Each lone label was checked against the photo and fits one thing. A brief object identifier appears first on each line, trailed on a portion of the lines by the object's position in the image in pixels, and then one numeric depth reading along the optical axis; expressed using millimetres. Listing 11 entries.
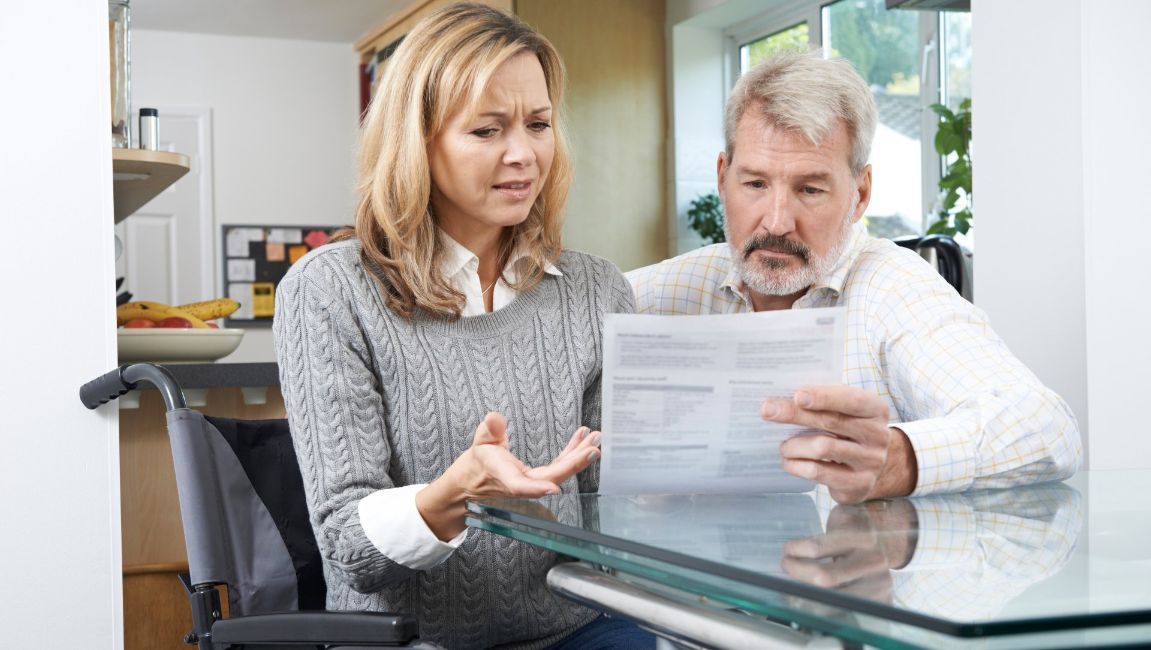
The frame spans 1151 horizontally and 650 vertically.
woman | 1354
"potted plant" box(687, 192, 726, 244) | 4391
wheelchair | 1087
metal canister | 2156
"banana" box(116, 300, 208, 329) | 2207
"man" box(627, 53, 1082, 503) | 1376
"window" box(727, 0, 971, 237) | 3807
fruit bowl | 2088
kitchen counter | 2131
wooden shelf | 1903
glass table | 633
